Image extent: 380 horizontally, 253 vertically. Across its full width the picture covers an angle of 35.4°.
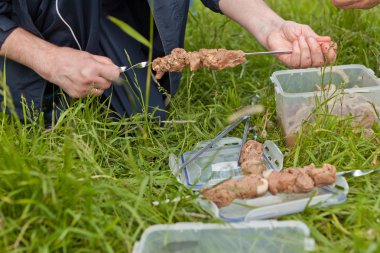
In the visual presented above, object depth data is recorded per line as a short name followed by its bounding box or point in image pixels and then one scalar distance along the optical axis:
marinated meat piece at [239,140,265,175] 1.96
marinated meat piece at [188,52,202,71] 2.17
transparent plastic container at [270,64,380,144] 2.19
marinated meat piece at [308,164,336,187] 1.76
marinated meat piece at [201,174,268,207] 1.72
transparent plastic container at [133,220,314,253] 1.60
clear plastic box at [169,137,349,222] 1.69
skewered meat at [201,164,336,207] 1.73
